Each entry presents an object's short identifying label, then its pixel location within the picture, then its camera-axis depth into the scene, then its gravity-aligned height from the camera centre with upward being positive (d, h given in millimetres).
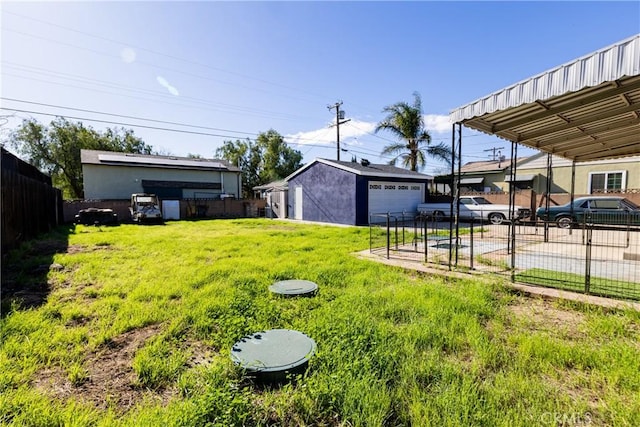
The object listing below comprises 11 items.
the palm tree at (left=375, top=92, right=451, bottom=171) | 19922 +4737
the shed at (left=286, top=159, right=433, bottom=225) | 14484 +648
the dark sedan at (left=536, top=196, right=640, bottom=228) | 10352 -395
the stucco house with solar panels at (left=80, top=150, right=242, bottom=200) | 21141 +2185
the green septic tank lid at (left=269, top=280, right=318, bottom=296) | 4164 -1316
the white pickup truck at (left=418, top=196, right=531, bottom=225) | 13539 -420
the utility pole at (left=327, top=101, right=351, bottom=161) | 24031 +7234
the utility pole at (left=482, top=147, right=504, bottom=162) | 36250 +6488
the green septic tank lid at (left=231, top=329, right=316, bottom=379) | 2285 -1327
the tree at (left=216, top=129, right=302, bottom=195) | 35969 +5847
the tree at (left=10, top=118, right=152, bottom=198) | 26828 +5640
